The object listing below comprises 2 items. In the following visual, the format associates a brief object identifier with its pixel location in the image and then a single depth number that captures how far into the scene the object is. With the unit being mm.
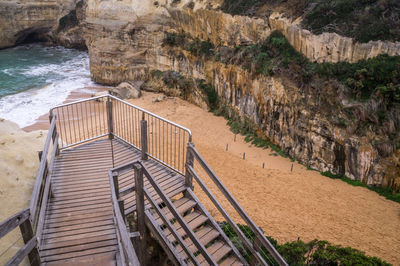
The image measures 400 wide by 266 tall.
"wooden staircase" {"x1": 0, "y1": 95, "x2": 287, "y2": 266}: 5430
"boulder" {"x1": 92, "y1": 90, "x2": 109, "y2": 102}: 24016
